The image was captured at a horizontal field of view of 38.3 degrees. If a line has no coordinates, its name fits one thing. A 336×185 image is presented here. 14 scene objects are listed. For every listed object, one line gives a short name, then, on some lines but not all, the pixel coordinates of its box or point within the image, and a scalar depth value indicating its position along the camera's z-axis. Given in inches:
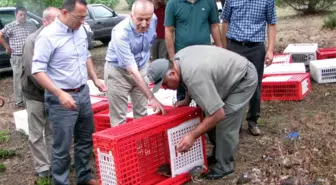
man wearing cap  151.9
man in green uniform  204.8
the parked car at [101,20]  605.9
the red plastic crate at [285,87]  268.5
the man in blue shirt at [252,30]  206.7
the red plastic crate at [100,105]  230.3
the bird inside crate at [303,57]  334.2
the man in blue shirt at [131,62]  167.3
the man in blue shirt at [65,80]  148.9
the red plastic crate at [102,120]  213.1
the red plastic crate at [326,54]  331.0
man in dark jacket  177.5
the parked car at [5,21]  444.1
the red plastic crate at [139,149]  145.9
